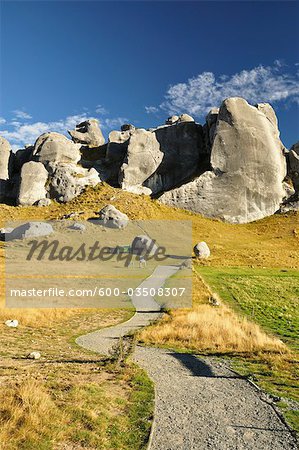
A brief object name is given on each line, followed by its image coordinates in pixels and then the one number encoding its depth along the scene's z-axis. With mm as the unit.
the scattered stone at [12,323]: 20453
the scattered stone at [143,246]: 50594
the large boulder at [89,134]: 98500
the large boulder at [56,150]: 82500
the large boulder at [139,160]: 78500
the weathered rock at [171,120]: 108525
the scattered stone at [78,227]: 56938
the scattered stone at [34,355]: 13953
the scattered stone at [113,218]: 59719
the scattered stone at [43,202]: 74319
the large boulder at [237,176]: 74438
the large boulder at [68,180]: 76750
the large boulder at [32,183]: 76075
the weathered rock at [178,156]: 82438
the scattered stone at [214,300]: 26994
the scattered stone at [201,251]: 50062
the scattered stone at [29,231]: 53438
